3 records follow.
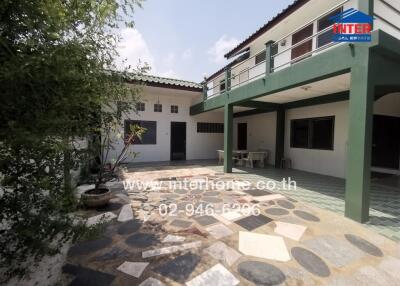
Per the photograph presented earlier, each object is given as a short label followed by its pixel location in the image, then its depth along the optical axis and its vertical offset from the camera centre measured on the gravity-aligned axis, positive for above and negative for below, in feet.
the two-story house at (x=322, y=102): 11.82 +4.41
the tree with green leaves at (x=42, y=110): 4.01 +0.55
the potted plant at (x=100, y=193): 13.75 -4.09
